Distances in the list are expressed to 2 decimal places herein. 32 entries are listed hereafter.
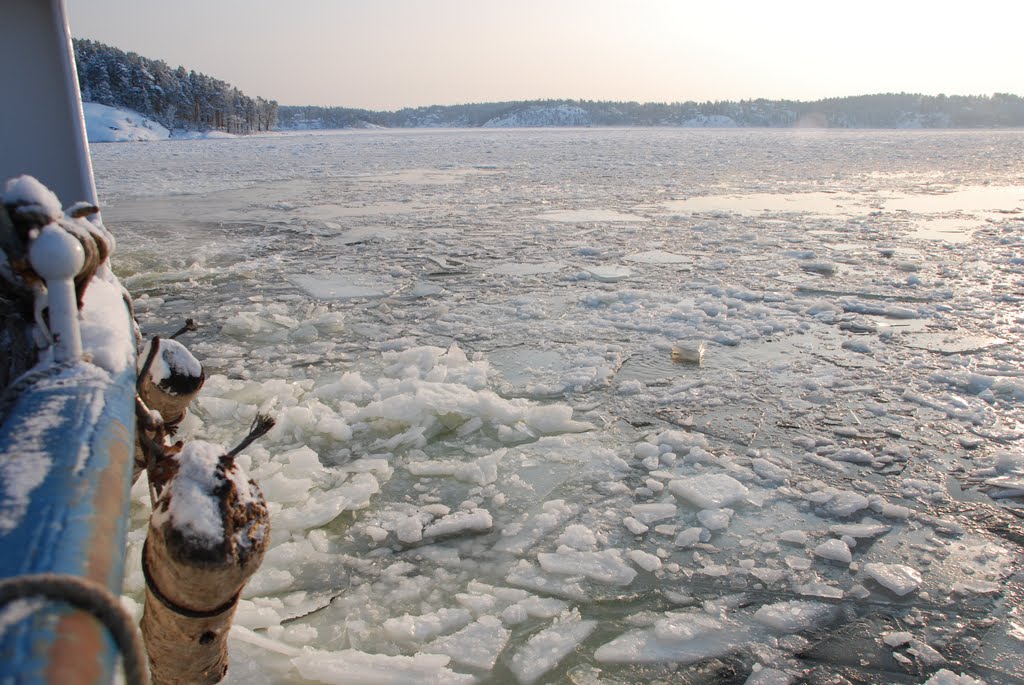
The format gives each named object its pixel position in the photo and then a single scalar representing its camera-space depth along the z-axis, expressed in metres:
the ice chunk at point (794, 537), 2.26
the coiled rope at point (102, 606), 0.71
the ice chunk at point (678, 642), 1.76
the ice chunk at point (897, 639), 1.79
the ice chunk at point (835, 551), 2.16
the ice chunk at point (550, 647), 1.71
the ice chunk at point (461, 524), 2.31
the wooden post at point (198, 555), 1.15
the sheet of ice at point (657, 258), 6.70
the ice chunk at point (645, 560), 2.13
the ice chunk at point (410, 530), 2.26
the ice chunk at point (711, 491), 2.50
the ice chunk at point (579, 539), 2.23
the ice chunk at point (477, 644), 1.74
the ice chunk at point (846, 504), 2.42
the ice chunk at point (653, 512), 2.40
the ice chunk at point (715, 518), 2.35
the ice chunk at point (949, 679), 1.65
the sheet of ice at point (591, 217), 9.29
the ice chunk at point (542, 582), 2.01
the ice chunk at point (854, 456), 2.79
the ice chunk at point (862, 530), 2.28
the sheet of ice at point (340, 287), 5.34
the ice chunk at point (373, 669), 1.63
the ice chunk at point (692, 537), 2.27
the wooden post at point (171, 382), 2.34
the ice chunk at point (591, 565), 2.08
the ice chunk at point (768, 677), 1.68
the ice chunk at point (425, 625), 1.82
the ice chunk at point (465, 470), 2.65
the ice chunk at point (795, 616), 1.87
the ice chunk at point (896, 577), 2.01
